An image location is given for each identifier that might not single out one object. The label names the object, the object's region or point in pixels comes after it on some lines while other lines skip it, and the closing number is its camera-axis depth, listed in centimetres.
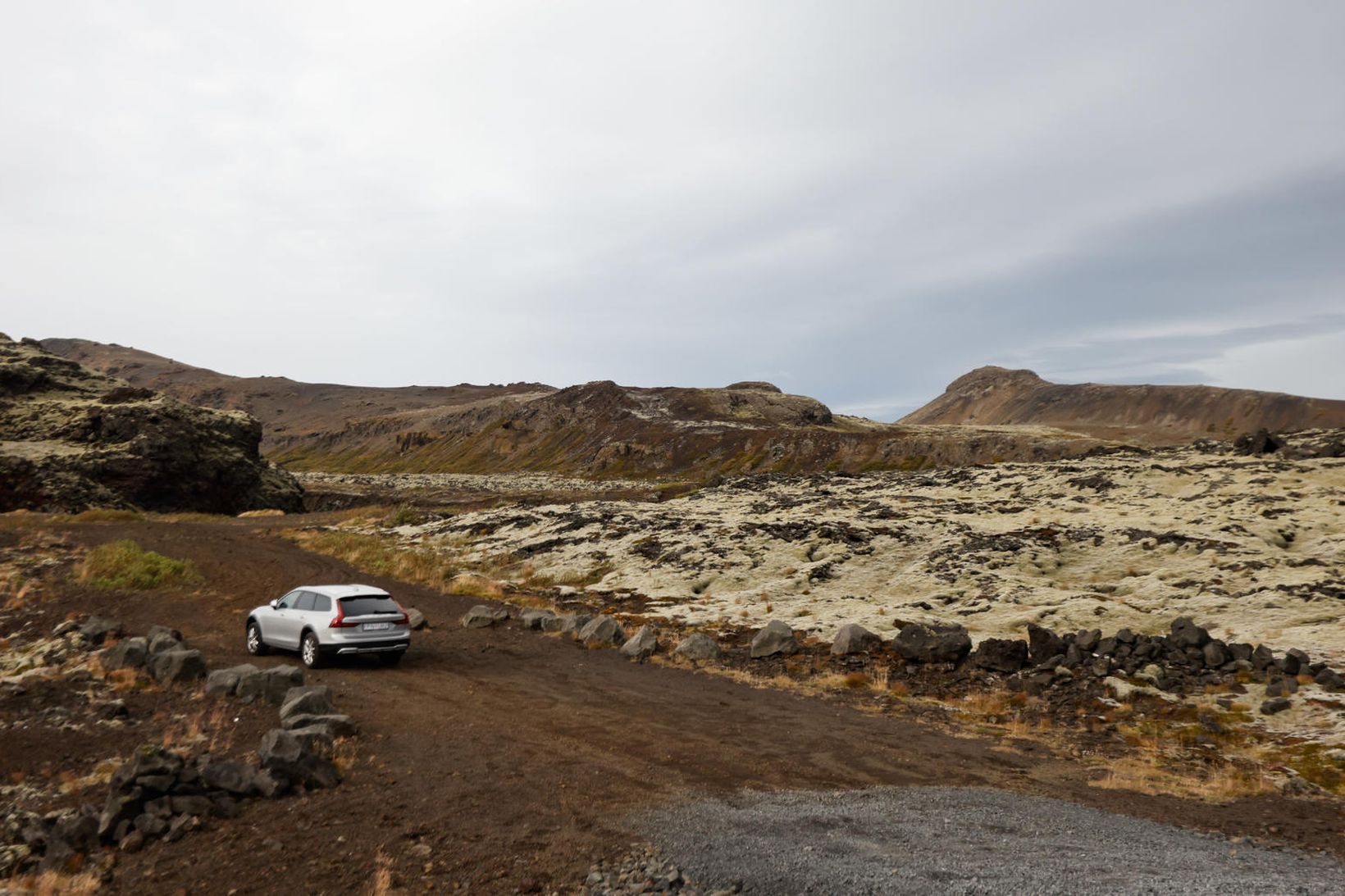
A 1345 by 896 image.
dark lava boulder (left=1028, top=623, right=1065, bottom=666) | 2050
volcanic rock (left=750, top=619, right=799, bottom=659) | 2306
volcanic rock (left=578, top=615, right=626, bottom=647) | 2488
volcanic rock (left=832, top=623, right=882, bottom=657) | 2258
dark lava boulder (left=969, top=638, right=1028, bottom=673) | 2042
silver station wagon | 1980
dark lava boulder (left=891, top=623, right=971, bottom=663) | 2138
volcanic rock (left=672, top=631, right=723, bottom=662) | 2294
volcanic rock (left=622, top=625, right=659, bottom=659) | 2338
